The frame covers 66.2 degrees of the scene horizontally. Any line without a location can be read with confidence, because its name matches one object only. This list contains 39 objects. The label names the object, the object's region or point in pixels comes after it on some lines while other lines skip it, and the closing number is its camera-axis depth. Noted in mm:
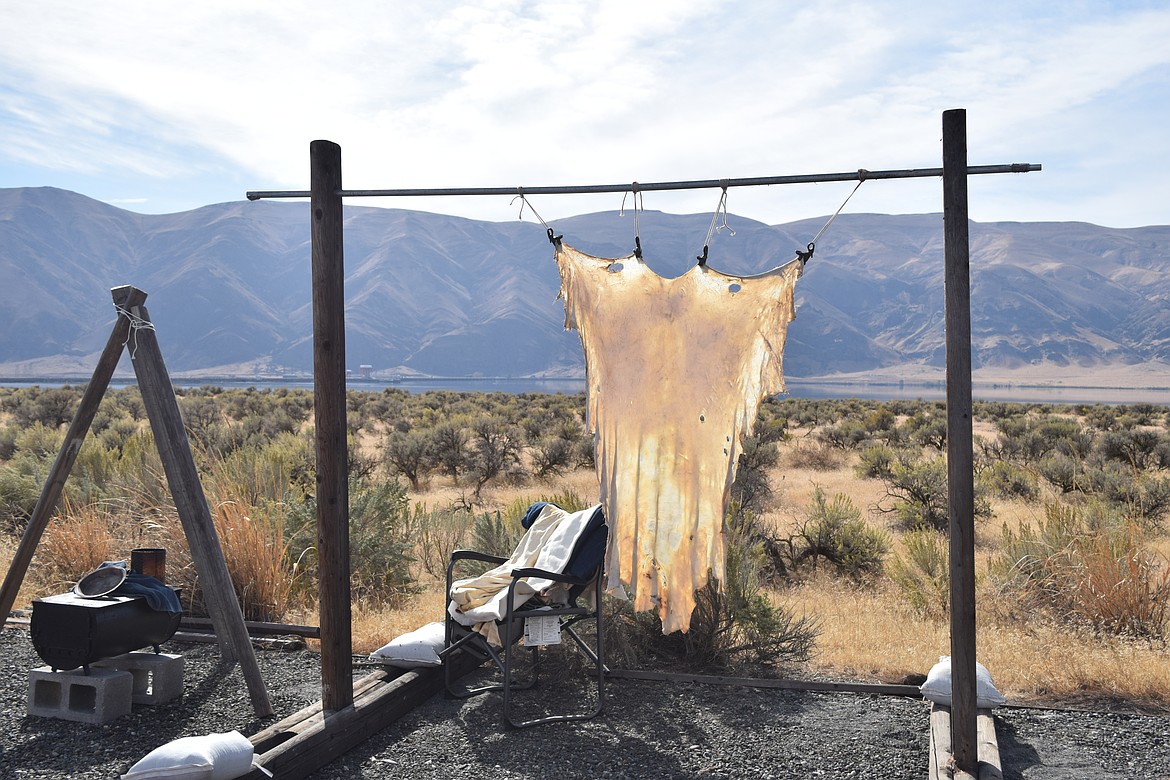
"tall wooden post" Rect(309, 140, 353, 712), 3709
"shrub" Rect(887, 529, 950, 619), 5930
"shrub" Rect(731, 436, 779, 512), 9336
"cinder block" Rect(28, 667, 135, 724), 3760
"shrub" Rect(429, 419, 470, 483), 13070
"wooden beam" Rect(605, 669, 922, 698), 4195
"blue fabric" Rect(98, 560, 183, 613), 3994
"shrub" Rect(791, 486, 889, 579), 7367
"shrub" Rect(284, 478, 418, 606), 6031
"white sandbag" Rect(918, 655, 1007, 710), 3736
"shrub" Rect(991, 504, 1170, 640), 5055
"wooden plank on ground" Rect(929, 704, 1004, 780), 3180
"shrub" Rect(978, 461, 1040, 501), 11281
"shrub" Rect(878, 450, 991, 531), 9461
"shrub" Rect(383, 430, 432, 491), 12672
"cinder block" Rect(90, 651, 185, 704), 4004
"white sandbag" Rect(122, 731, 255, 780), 2799
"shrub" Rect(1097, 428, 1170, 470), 13508
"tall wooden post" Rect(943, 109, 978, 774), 3162
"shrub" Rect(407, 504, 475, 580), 6809
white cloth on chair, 3982
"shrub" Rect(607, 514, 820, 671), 4703
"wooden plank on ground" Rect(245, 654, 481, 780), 3221
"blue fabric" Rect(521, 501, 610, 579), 4031
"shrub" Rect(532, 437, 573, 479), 13102
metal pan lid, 3987
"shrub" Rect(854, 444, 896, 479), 13398
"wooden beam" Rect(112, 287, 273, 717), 3996
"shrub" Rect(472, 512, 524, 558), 5566
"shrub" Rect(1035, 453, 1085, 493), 11319
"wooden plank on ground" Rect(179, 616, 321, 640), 4836
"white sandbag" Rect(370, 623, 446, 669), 4207
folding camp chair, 3816
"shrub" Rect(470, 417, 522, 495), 12445
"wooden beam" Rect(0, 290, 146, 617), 4164
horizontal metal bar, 3318
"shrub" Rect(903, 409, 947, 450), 17688
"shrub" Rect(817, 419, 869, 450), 17641
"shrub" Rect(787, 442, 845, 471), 15375
